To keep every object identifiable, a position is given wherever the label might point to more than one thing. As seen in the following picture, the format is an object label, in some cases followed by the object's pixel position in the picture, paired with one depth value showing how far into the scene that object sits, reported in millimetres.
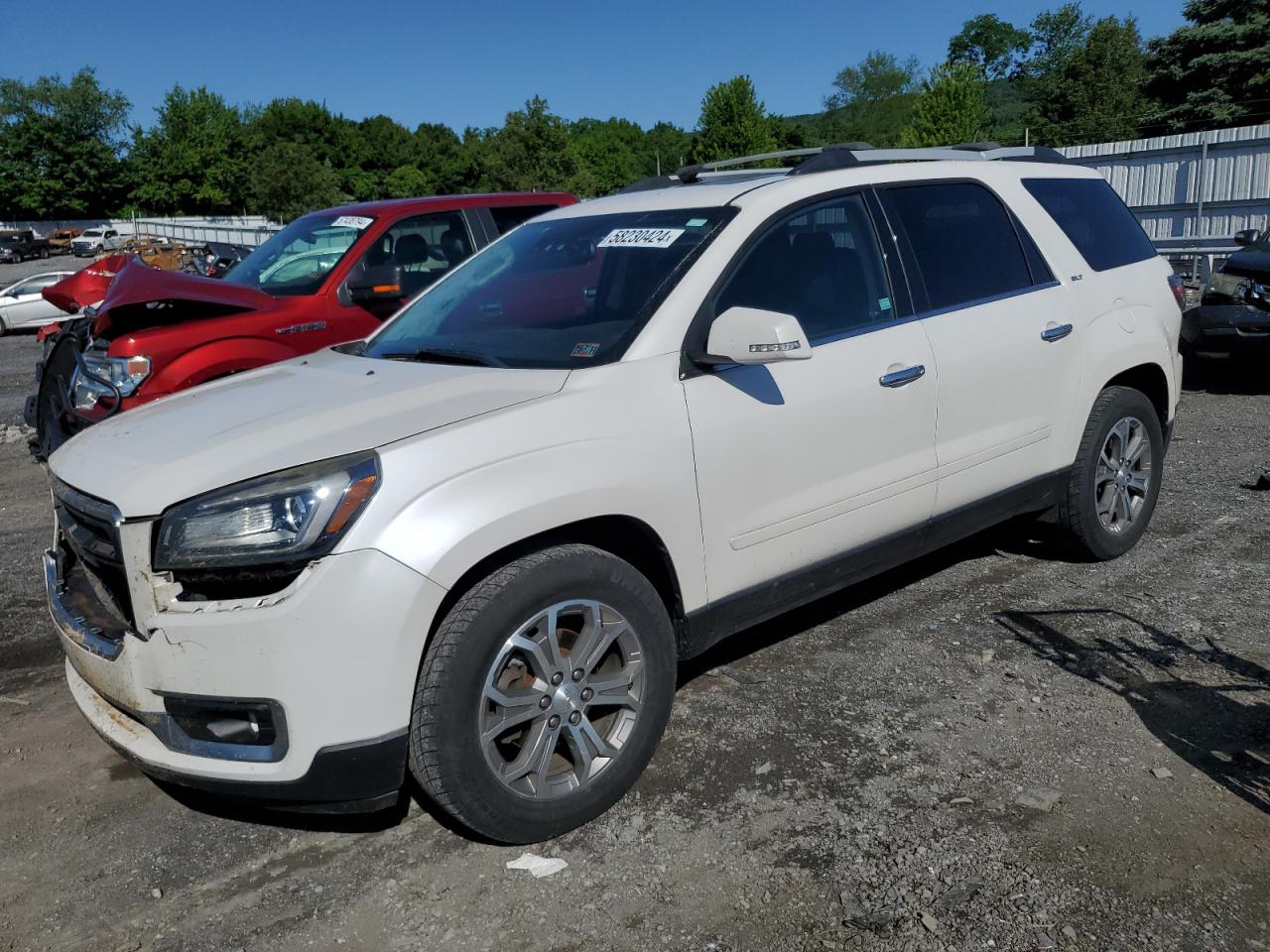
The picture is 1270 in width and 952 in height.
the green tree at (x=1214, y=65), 41750
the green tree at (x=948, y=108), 52719
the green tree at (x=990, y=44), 104125
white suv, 2820
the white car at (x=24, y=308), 20625
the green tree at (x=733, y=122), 67500
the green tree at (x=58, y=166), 83688
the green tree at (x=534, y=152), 50750
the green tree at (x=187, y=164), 88375
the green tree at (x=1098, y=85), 52844
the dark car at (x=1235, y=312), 9281
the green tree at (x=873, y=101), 94431
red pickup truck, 6434
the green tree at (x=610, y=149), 97375
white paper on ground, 3078
